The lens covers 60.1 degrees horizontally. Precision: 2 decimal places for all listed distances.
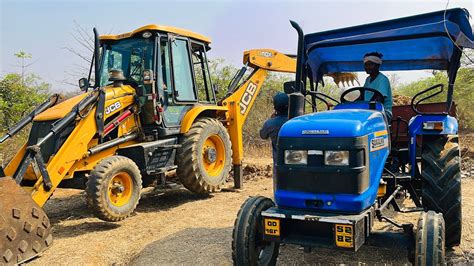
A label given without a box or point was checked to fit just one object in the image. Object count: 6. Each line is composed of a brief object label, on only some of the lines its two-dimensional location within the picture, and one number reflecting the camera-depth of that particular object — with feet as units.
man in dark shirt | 18.12
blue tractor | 10.36
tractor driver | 14.80
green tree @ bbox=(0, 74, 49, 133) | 37.11
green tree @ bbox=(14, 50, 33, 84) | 40.96
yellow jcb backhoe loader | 16.35
